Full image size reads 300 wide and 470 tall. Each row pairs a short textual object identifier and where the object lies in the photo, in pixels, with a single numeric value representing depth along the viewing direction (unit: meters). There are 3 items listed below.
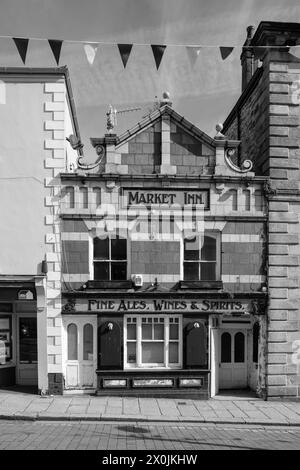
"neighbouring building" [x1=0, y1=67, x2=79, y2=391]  12.96
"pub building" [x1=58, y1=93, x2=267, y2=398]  13.10
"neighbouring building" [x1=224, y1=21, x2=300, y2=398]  13.20
